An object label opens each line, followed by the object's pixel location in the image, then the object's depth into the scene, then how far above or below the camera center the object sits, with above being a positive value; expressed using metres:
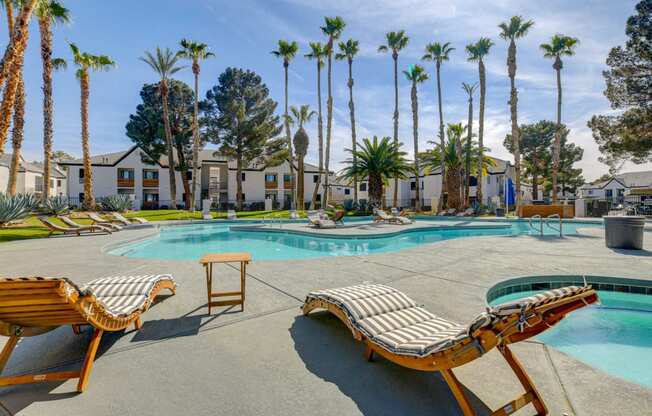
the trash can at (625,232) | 8.16 -0.80
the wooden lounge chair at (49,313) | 2.11 -0.89
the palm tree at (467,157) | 27.14 +4.32
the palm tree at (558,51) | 23.61 +12.54
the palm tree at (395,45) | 28.59 +15.71
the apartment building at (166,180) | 35.28 +3.11
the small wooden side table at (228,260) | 3.83 -0.78
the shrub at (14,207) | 13.33 -0.18
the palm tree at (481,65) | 25.37 +12.21
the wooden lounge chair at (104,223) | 14.45 -0.97
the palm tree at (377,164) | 23.94 +3.26
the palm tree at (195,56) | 26.72 +13.73
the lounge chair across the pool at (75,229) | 12.19 -1.11
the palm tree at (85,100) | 20.58 +7.36
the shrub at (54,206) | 17.45 -0.15
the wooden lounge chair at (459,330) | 1.77 -1.08
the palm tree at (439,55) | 27.78 +14.22
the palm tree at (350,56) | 28.66 +14.88
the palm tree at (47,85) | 17.56 +7.37
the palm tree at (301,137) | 32.28 +7.54
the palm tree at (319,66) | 29.06 +14.09
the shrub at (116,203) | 22.73 +0.01
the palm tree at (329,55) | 27.14 +14.48
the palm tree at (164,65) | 26.78 +12.79
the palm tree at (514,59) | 22.44 +11.50
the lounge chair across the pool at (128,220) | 16.55 -0.96
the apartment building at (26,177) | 33.17 +3.28
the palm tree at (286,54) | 28.95 +14.99
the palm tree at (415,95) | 28.78 +10.88
